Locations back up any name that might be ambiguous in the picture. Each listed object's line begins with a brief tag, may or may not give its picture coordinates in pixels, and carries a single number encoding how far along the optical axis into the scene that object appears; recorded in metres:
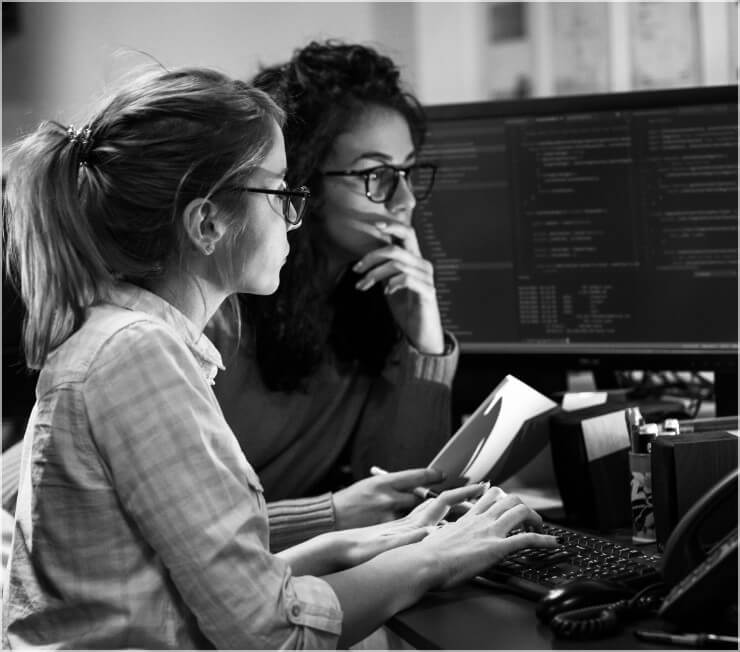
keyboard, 2.26
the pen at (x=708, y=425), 2.51
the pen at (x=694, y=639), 2.11
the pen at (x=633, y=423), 2.49
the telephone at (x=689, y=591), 2.10
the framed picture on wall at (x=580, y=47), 4.21
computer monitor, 2.80
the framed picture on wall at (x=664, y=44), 4.04
